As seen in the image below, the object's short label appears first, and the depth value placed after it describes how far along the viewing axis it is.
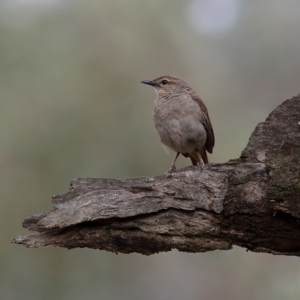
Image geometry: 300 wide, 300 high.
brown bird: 9.68
